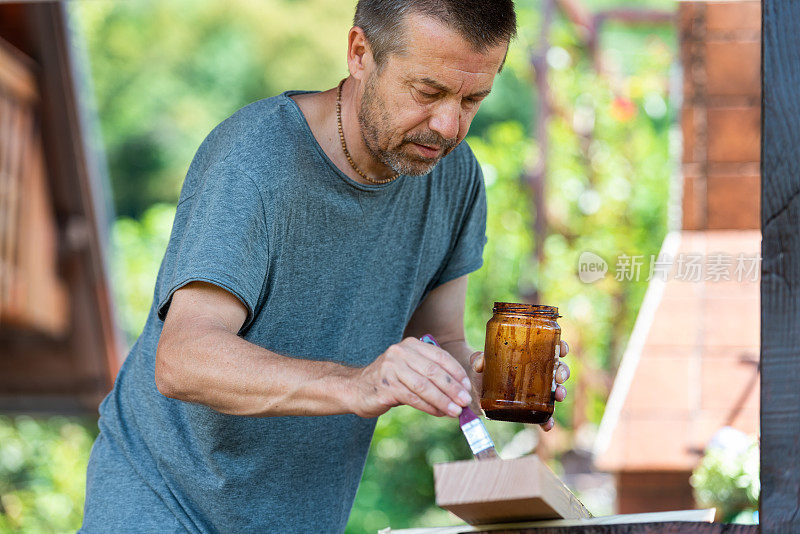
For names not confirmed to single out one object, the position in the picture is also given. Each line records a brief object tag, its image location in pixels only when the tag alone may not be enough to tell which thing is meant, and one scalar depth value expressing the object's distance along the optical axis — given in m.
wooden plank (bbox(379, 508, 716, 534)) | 2.26
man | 2.40
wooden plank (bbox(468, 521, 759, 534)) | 2.25
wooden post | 2.23
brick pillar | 4.50
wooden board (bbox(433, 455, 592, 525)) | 2.20
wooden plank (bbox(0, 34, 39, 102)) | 4.99
